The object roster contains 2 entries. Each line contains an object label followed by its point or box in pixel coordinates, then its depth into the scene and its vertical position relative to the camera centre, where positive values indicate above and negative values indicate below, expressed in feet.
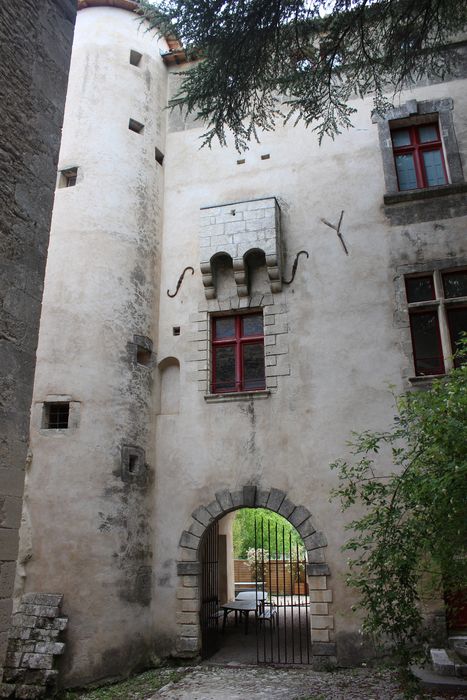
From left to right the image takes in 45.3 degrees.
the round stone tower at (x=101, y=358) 23.08 +8.74
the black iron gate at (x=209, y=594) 25.95 -1.92
